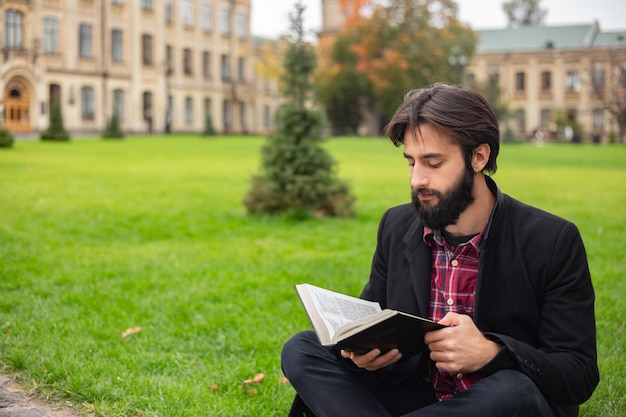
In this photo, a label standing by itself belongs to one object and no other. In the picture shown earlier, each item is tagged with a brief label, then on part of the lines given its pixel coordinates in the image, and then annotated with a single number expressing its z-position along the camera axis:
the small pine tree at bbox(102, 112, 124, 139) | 35.84
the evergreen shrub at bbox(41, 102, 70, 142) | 31.55
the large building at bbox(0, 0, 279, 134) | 42.53
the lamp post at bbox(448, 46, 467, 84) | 53.00
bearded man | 2.62
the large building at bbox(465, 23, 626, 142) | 67.56
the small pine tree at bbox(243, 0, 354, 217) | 10.84
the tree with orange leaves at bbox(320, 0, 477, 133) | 48.50
